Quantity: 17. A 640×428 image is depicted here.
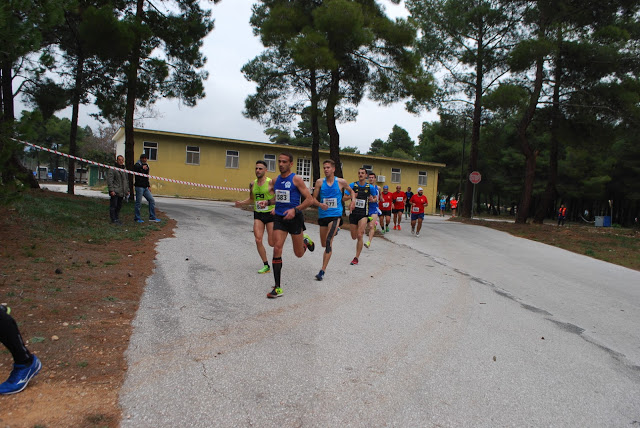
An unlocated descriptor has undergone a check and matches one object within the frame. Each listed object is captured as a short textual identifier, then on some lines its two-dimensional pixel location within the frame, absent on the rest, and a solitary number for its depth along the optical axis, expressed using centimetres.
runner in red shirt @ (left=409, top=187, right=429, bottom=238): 1545
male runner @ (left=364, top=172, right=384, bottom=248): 1060
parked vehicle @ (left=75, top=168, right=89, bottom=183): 6202
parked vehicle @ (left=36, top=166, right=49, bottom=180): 6756
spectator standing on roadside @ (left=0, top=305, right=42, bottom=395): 302
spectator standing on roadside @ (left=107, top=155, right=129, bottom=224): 1138
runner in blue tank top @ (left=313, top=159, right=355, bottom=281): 801
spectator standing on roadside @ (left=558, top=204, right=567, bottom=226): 3597
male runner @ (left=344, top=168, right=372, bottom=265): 943
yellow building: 3278
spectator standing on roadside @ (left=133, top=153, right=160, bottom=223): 1216
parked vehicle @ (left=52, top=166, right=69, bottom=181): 5928
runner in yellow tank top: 712
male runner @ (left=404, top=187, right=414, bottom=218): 2311
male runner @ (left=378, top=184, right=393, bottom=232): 1612
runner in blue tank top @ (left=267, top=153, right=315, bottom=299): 616
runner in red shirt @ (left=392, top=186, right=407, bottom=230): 1728
